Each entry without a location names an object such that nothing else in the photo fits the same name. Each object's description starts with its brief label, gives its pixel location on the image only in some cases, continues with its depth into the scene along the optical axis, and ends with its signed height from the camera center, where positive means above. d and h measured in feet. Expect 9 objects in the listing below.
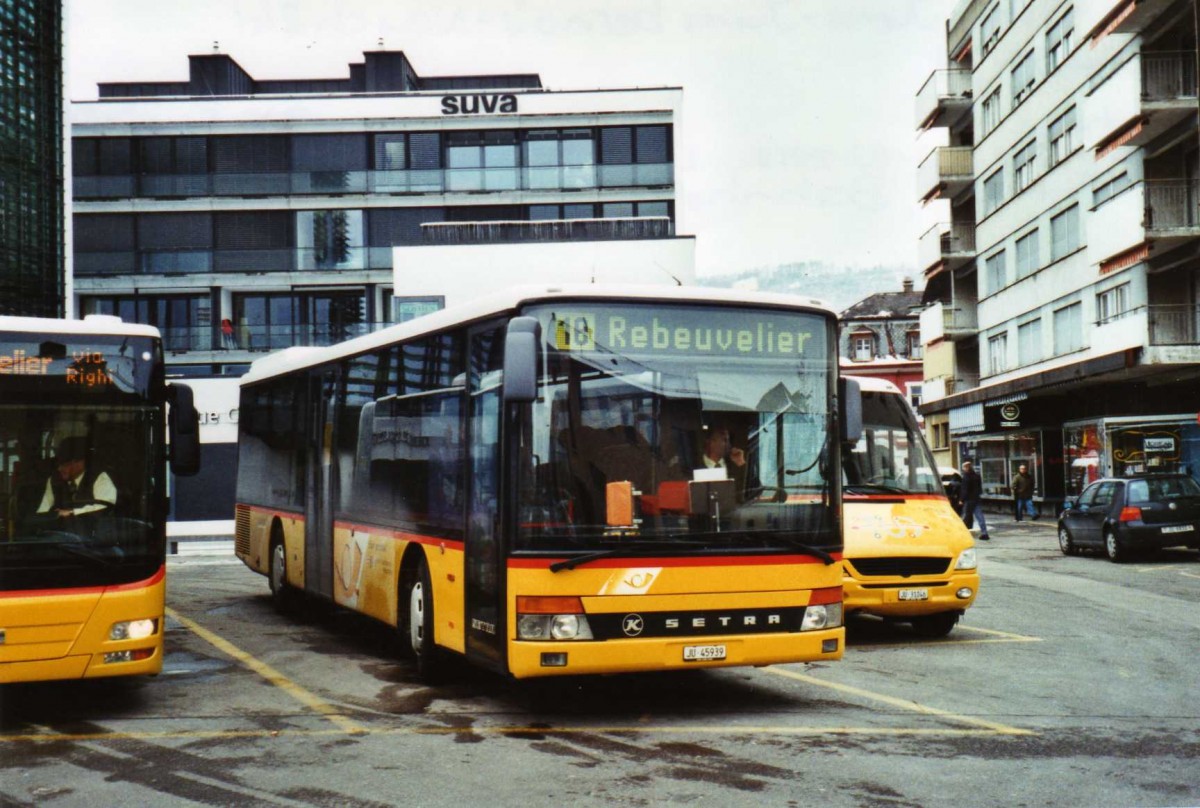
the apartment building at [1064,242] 113.19 +21.08
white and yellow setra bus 28.19 -0.36
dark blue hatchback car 80.23 -3.49
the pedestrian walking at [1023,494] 133.23 -3.54
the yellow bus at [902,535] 41.52 -2.24
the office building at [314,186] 173.99 +35.16
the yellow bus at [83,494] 28.73 -0.38
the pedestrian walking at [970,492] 102.83 -2.41
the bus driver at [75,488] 29.43 -0.24
